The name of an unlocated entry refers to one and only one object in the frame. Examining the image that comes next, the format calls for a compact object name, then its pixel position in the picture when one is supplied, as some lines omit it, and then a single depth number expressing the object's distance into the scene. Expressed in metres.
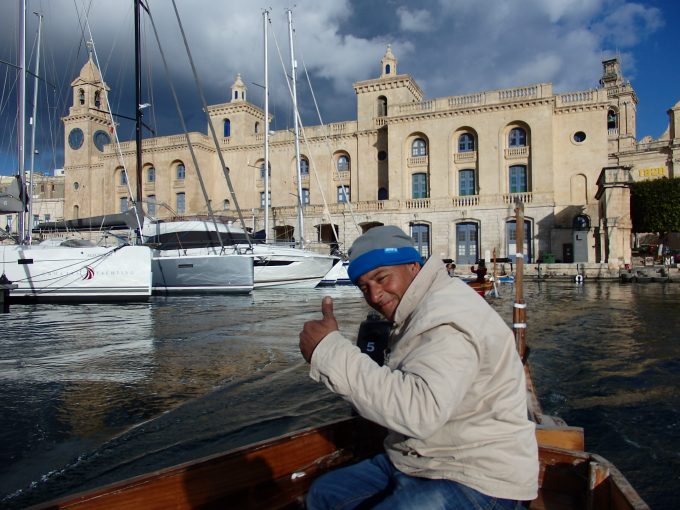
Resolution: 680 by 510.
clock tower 49.97
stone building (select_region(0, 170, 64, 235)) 54.00
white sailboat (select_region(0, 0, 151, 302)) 16.09
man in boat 1.72
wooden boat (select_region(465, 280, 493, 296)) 15.91
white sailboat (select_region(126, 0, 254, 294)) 19.33
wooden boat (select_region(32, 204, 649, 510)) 2.17
